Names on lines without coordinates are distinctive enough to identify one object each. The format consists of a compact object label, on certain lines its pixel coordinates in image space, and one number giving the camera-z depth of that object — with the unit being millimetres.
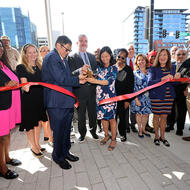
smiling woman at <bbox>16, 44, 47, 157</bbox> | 2621
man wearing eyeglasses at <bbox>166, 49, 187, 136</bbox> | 3781
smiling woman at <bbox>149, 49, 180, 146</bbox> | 3135
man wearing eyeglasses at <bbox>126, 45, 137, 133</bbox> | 4956
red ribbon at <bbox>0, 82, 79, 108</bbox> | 2271
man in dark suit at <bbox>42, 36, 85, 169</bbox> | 2277
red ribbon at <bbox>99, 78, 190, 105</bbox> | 2882
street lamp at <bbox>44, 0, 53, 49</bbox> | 5070
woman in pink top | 2264
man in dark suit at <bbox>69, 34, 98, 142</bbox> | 3436
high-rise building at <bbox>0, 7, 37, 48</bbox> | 112938
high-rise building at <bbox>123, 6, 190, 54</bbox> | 106750
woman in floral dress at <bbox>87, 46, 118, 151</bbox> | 2969
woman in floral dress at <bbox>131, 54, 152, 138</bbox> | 3521
